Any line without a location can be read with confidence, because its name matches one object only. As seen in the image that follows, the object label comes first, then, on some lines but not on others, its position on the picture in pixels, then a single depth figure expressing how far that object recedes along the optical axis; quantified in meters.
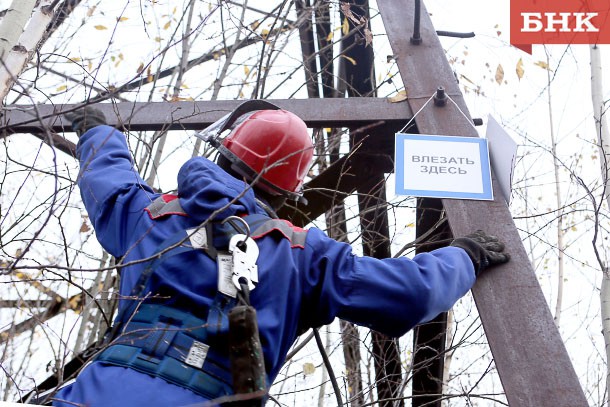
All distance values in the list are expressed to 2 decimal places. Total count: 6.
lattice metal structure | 3.27
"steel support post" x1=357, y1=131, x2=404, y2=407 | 4.92
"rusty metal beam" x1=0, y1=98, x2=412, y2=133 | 4.30
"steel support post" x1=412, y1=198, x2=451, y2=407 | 4.68
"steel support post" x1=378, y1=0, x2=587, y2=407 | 3.14
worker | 2.74
